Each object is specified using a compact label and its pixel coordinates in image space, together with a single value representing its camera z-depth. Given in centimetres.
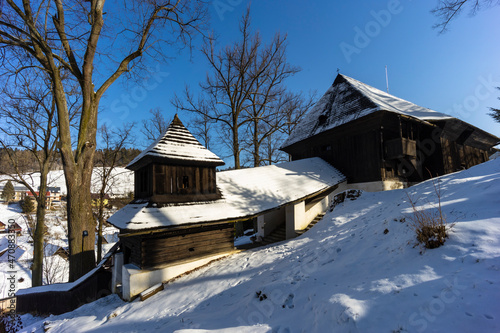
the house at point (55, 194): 7457
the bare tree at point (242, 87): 2020
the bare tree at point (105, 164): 1758
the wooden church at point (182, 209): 805
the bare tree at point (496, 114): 2530
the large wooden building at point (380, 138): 1432
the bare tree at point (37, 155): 1416
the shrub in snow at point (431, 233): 416
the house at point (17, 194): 7362
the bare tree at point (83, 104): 902
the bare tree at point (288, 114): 2233
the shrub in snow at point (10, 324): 863
